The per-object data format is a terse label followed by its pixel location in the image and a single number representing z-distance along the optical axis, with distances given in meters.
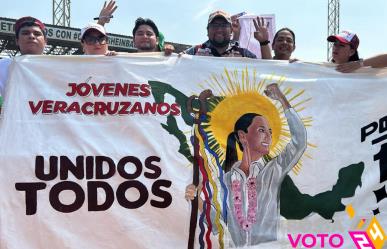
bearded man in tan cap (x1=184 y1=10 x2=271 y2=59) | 4.39
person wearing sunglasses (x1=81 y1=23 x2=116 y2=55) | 4.28
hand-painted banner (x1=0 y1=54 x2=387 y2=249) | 3.78
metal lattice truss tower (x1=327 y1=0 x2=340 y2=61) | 24.48
